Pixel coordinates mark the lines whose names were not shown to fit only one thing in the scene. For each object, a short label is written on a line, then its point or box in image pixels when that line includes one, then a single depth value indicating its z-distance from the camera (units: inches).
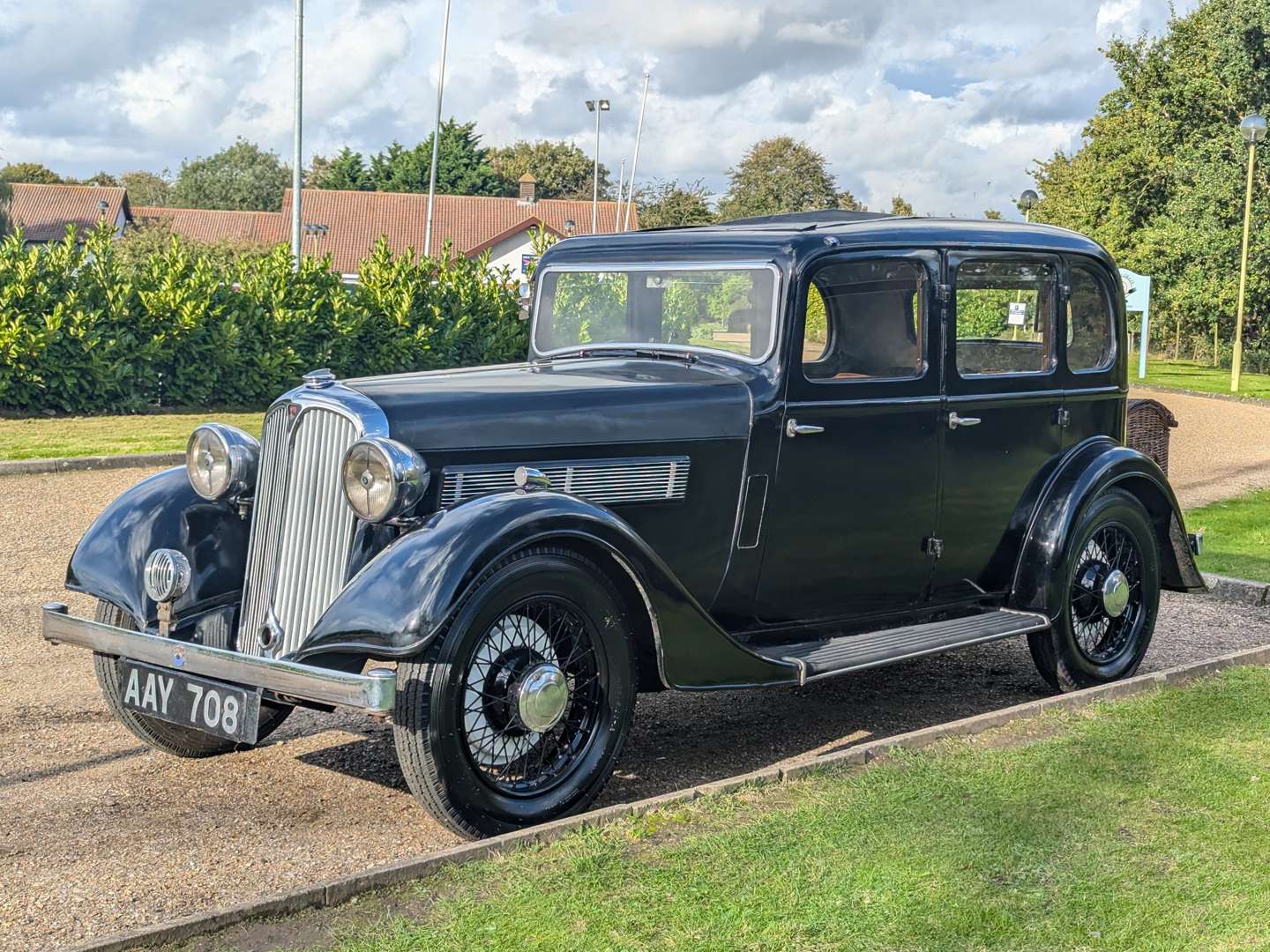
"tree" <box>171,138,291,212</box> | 3902.6
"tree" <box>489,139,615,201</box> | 3688.5
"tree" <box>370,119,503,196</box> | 3093.0
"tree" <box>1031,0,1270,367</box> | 1373.0
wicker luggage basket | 375.2
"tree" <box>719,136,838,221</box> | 2859.3
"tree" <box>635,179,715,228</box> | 2508.6
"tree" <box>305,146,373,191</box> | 3134.8
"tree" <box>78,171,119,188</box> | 4119.1
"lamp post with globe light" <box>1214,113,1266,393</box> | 1055.6
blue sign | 1107.9
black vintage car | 166.9
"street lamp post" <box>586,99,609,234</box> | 2151.8
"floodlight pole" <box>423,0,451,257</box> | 1561.3
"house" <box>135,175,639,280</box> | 2541.8
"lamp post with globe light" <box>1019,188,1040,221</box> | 1438.2
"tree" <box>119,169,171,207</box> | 4146.2
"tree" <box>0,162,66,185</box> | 3518.7
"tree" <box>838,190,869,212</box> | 2562.3
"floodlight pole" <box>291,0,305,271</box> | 933.2
